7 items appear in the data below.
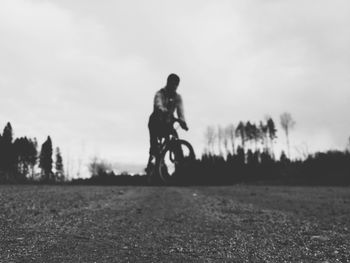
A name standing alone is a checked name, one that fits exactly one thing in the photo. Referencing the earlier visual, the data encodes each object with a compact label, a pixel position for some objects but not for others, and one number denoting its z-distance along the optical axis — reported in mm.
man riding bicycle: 6552
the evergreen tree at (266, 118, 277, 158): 104375
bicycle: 7133
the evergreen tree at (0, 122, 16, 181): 76875
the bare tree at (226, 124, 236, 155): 105656
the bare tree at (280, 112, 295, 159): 89312
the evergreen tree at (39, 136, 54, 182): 99125
